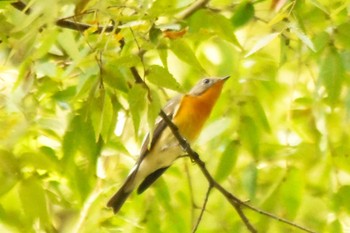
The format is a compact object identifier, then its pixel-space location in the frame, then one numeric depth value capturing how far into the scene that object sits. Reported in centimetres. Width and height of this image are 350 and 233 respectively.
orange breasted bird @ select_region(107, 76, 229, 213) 652
